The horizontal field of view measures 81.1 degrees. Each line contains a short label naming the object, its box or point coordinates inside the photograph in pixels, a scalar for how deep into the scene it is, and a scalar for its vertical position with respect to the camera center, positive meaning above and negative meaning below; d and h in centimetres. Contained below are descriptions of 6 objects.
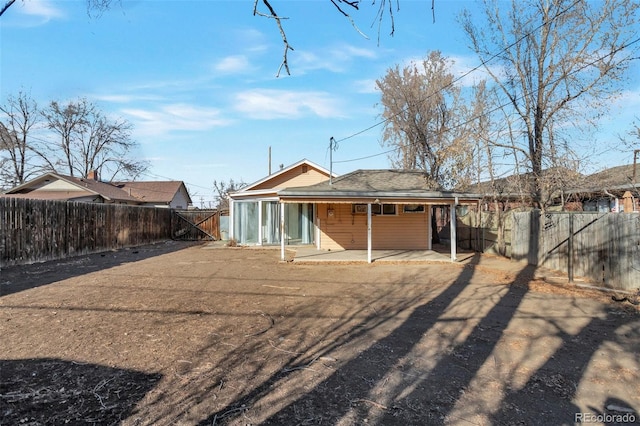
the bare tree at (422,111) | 1977 +550
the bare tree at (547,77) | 1083 +421
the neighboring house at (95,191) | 2494 +164
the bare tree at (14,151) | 3078 +520
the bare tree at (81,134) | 3400 +741
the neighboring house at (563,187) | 1082 +83
